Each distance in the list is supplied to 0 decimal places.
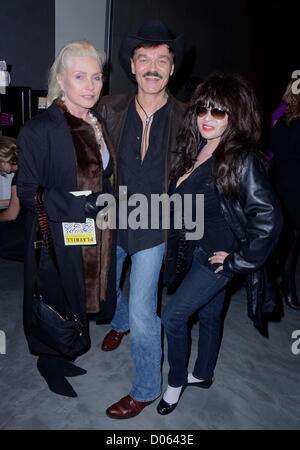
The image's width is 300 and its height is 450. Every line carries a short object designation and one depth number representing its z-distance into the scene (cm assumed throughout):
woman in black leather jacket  177
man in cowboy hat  211
